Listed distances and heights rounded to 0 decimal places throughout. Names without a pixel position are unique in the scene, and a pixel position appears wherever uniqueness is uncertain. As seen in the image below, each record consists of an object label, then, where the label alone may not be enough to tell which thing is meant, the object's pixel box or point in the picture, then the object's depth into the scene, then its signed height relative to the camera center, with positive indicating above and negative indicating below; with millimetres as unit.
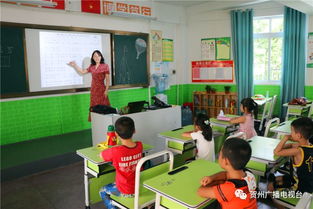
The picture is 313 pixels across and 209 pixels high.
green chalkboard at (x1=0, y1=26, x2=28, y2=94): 3887 +221
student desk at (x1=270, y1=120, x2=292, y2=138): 2992 -623
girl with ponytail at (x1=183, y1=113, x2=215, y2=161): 2598 -607
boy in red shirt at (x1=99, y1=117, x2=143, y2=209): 2010 -596
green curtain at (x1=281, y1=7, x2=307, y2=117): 5419 +365
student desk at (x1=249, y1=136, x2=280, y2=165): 2197 -662
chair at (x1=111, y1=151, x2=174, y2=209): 1842 -825
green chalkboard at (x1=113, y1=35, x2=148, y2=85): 5375 +309
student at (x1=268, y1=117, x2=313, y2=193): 2016 -616
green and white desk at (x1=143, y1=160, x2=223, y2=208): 1491 -653
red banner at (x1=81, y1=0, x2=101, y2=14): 4689 +1188
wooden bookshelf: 6293 -669
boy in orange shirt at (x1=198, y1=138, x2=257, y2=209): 1425 -563
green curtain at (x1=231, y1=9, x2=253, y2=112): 5943 +522
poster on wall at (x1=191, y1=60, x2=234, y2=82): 6406 +70
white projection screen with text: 4207 +320
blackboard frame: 3979 +603
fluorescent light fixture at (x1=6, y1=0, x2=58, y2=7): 3666 +990
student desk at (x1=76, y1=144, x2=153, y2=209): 2268 -797
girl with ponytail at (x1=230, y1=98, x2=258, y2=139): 3260 -538
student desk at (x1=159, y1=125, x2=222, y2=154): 2766 -677
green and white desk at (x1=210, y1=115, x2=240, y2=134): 3360 -627
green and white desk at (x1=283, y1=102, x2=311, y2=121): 4834 -644
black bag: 3488 -430
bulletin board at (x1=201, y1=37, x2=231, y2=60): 6341 +585
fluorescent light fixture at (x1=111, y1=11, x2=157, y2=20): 4992 +1117
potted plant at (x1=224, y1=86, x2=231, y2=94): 6332 -352
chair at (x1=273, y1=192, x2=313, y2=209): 1204 -573
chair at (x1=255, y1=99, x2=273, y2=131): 5191 -748
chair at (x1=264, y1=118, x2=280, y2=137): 3020 -589
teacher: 4523 -74
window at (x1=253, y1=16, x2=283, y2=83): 5875 +535
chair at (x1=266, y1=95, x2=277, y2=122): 5494 -695
